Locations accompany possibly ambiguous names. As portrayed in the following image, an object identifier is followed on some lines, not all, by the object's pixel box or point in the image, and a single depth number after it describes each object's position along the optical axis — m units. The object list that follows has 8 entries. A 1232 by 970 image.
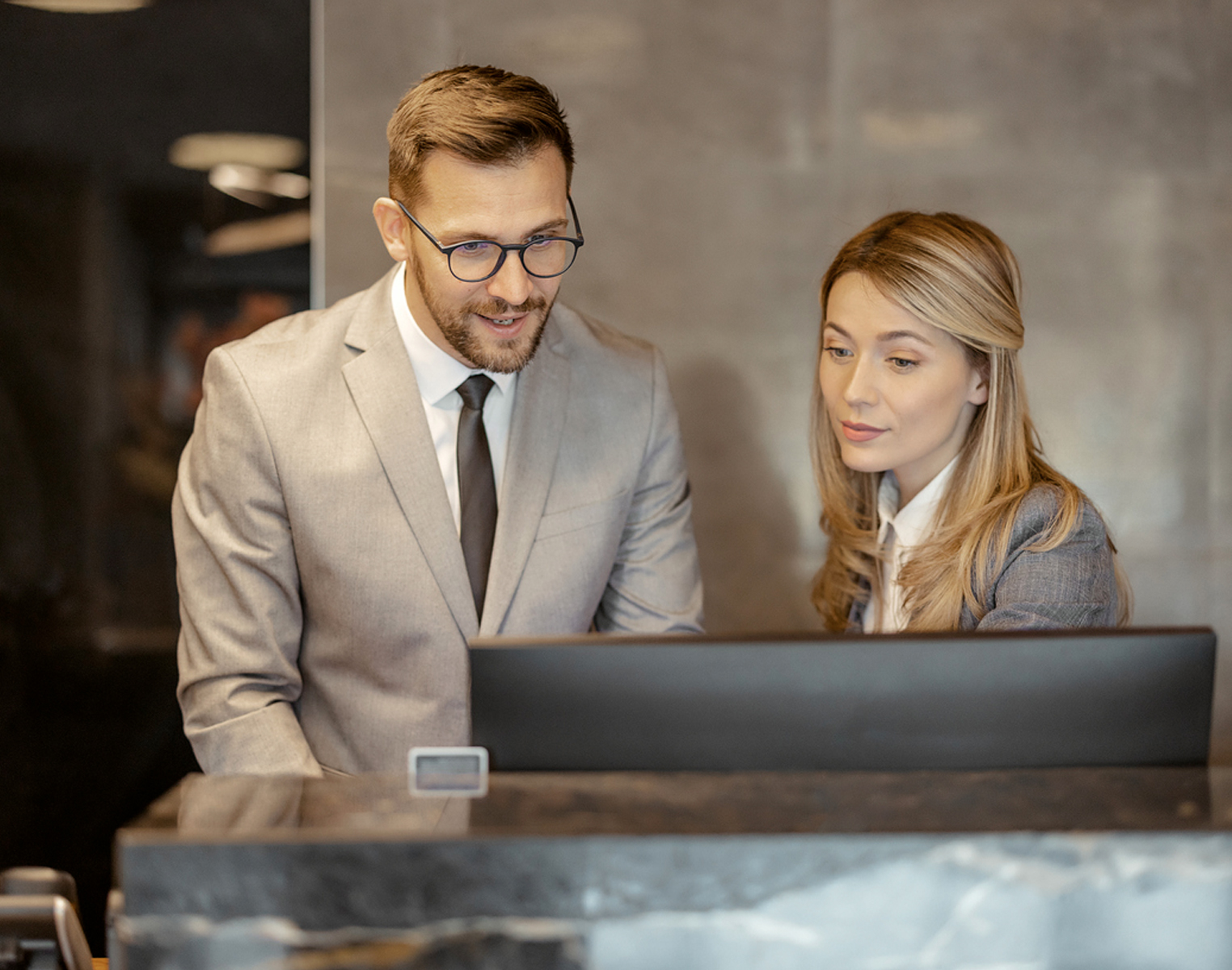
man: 1.76
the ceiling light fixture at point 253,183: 2.87
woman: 1.74
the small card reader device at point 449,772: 0.96
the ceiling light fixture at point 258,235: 2.88
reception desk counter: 0.83
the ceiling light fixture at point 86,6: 2.75
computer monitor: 1.00
